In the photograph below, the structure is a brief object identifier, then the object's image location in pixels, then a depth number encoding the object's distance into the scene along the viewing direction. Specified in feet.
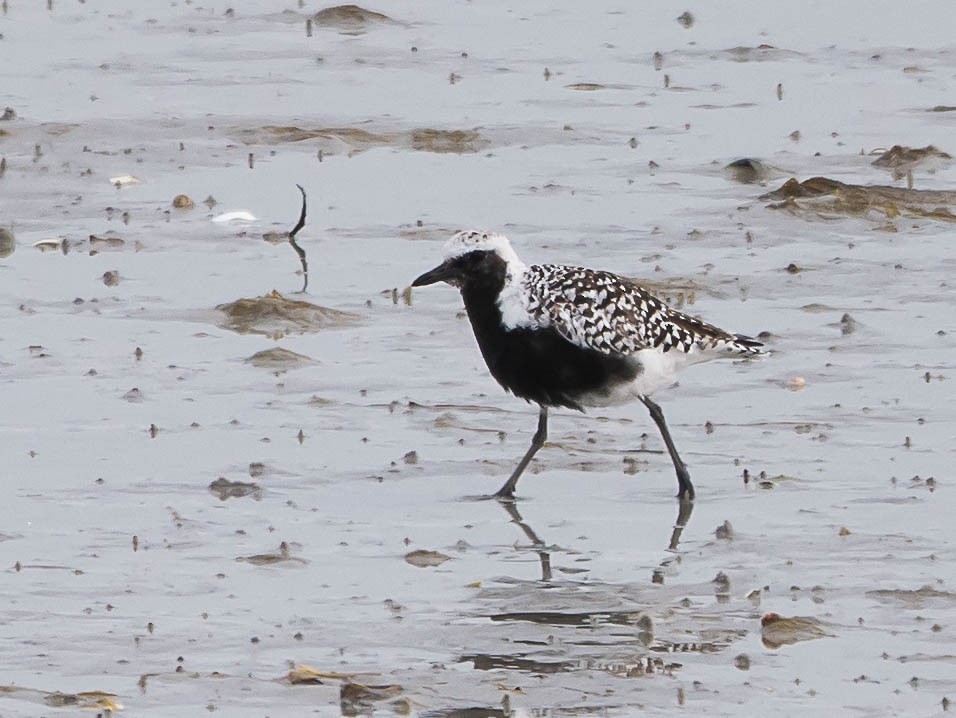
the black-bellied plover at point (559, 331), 39.19
